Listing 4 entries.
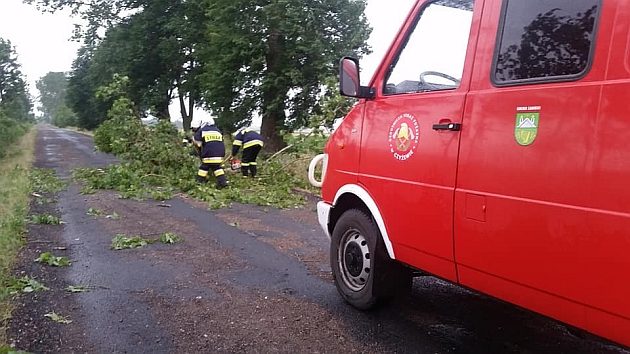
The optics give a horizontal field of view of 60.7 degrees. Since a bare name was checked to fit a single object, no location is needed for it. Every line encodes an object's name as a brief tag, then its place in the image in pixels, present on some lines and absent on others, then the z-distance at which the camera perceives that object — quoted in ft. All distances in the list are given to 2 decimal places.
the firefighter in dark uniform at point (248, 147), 42.32
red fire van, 7.27
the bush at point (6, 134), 80.96
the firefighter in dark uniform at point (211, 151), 36.94
